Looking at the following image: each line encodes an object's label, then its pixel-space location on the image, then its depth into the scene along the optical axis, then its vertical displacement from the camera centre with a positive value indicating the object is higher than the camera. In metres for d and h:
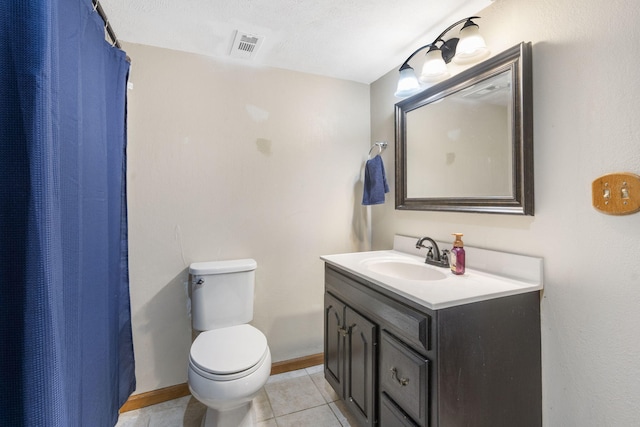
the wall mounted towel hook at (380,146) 2.14 +0.48
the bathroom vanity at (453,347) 1.00 -0.52
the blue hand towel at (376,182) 2.04 +0.20
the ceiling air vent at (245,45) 1.66 +1.00
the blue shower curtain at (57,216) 0.61 -0.01
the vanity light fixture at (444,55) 1.33 +0.77
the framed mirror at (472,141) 1.21 +0.35
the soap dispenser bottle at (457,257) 1.35 -0.22
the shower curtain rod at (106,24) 1.15 +0.84
